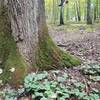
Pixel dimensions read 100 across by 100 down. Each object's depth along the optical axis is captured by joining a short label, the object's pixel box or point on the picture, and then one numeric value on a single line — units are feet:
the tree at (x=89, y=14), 27.41
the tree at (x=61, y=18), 32.52
